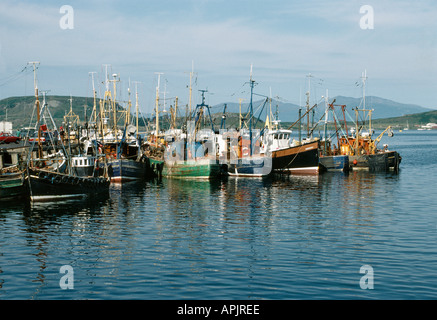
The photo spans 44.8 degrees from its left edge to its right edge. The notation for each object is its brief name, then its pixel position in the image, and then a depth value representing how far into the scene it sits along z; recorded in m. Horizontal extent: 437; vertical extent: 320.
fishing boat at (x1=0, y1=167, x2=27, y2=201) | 58.69
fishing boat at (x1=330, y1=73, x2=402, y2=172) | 99.00
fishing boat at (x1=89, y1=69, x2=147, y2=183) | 79.44
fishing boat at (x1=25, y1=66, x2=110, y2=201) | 55.12
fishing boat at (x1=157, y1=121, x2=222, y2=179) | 81.25
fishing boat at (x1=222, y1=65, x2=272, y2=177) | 87.25
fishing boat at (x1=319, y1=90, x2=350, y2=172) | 96.81
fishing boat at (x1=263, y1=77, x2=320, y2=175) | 88.06
